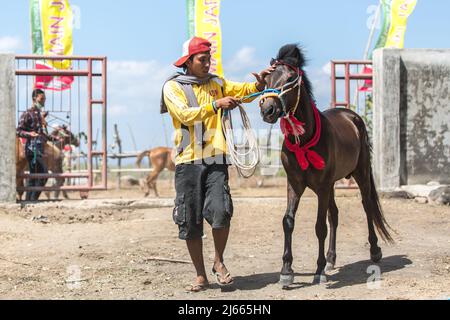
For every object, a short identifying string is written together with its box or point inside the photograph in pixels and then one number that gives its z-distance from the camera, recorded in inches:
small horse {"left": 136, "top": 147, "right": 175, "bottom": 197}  732.7
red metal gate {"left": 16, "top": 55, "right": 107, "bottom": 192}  443.5
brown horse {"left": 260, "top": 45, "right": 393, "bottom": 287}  220.2
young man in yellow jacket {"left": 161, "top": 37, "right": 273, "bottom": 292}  221.9
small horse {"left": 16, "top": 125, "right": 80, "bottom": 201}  470.6
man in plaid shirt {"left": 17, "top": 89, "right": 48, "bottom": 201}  454.3
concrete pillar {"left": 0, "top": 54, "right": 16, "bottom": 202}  436.5
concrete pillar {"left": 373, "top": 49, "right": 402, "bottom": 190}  470.3
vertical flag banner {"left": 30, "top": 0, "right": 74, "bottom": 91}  613.9
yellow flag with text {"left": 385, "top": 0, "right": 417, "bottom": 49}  685.3
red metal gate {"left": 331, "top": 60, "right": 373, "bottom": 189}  478.0
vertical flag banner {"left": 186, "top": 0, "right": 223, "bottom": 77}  601.3
